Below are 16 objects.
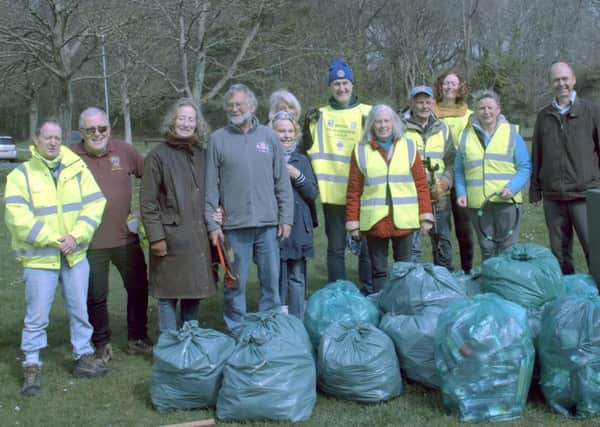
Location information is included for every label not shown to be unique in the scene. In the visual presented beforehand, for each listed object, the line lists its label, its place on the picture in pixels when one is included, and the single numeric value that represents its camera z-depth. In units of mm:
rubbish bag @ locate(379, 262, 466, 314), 4441
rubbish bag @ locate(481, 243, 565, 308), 4441
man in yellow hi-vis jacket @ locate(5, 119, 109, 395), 4352
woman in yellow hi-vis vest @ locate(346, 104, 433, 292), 5055
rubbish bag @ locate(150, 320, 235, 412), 3988
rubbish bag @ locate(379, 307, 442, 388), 4145
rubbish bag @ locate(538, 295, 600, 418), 3586
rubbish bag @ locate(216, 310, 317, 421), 3820
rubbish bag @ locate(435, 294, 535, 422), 3680
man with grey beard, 4625
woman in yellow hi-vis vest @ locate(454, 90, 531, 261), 5285
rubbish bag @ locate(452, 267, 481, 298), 4895
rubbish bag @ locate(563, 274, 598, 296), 4539
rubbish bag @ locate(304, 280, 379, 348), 4598
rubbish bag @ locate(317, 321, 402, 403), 3994
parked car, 33531
